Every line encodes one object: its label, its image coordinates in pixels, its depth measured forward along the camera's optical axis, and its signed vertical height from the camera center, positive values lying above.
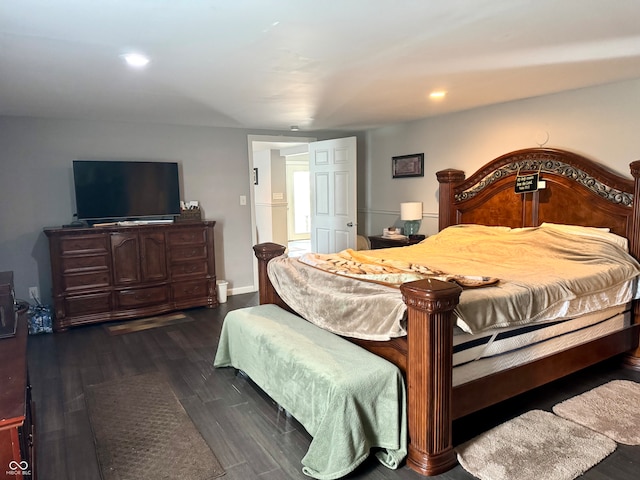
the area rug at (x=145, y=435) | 2.09 -1.31
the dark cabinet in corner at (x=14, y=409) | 1.36 -0.67
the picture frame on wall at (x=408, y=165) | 5.26 +0.36
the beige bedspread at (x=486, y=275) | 2.31 -0.55
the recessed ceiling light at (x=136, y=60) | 2.44 +0.82
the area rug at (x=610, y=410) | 2.35 -1.31
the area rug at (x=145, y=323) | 4.22 -1.27
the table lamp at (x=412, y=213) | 5.15 -0.23
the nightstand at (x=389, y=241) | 5.07 -0.57
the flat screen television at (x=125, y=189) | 4.45 +0.12
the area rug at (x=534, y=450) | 2.02 -1.31
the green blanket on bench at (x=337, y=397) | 2.00 -1.01
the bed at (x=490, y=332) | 2.01 -0.62
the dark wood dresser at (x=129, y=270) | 4.23 -0.74
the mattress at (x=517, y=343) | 2.23 -0.89
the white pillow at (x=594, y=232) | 3.27 -0.33
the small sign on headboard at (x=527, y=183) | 3.87 +0.08
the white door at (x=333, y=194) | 5.38 +0.03
